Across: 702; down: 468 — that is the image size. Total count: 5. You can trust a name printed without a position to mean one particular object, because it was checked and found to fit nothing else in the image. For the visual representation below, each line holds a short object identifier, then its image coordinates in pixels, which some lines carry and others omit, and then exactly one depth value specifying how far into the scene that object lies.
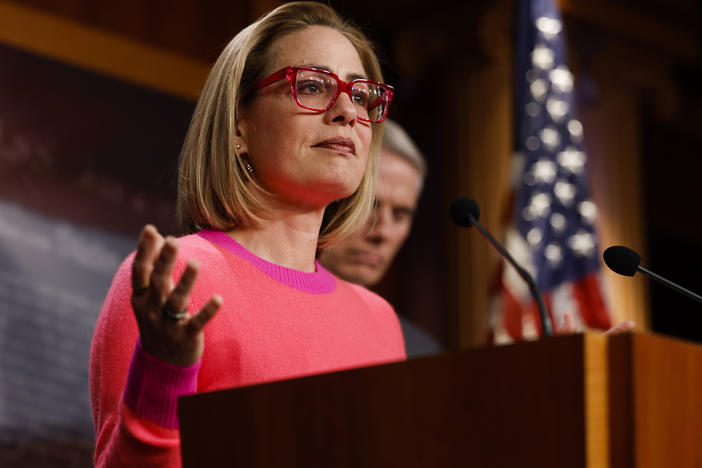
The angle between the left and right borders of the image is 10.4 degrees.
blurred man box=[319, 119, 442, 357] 5.09
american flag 7.61
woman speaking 4.09
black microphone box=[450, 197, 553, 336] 4.30
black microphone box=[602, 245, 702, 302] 4.14
